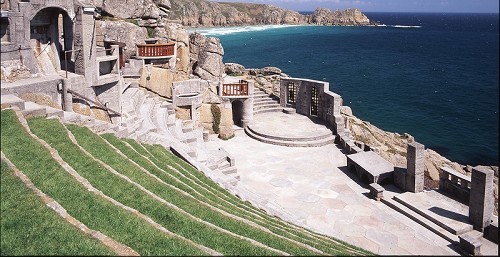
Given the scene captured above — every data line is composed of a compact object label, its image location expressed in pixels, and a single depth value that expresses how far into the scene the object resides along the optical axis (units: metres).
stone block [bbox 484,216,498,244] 15.97
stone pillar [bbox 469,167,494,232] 16.25
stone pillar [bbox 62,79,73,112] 18.92
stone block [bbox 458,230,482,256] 14.19
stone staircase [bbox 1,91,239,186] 16.84
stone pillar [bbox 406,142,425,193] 19.75
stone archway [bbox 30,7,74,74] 20.36
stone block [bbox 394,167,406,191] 20.66
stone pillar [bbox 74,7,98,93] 20.11
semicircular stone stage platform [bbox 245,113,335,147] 28.19
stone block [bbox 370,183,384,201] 19.80
